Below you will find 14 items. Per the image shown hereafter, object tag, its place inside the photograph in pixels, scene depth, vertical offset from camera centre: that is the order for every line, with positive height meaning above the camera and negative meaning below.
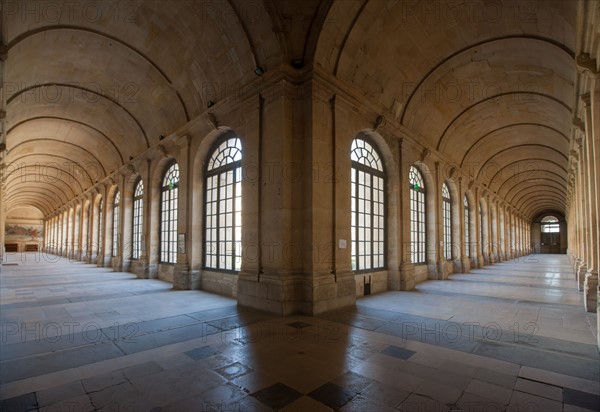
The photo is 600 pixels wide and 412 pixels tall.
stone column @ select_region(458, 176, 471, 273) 18.42 -0.55
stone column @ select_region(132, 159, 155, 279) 14.80 -0.16
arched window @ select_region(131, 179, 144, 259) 16.89 +0.24
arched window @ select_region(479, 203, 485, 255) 24.45 -0.61
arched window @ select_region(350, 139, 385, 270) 10.71 +0.54
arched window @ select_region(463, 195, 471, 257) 21.09 -0.48
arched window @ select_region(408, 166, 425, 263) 14.02 +0.31
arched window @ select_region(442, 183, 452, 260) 17.59 +0.08
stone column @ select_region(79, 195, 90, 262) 27.72 -0.19
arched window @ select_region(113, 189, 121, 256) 20.60 +0.36
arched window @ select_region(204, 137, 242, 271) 10.59 +0.52
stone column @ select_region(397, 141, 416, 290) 11.83 -0.20
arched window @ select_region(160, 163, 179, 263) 13.94 +0.39
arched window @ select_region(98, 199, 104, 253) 24.60 +0.28
